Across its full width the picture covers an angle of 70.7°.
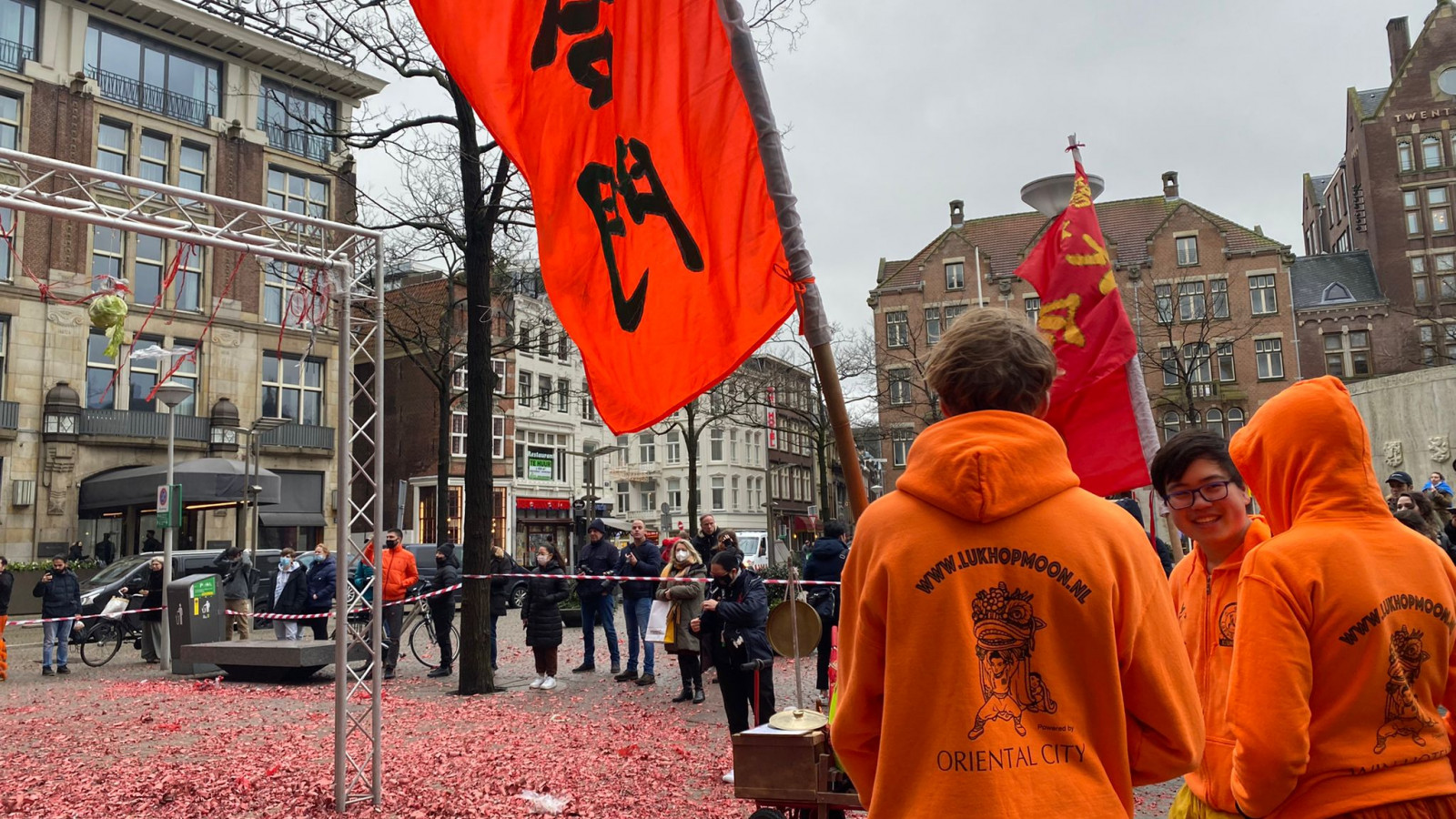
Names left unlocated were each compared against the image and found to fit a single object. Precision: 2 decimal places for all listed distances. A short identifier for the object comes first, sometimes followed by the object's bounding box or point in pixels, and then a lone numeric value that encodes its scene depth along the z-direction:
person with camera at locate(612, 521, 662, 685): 13.64
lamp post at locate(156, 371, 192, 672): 16.48
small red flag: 6.36
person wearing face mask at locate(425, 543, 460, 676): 14.69
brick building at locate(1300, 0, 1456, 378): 51.25
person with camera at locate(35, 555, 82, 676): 16.61
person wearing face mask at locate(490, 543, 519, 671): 14.73
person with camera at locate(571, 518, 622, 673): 13.61
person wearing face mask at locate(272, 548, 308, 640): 17.28
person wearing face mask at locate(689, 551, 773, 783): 8.38
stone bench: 14.27
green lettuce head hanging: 8.53
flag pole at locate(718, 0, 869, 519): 2.75
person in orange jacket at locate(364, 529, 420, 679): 14.49
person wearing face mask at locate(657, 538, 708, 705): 11.76
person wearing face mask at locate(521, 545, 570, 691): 13.06
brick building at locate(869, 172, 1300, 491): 49.47
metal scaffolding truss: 7.13
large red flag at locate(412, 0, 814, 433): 3.59
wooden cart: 5.02
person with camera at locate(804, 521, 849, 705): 12.09
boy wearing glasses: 2.78
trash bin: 16.23
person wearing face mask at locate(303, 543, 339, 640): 16.64
